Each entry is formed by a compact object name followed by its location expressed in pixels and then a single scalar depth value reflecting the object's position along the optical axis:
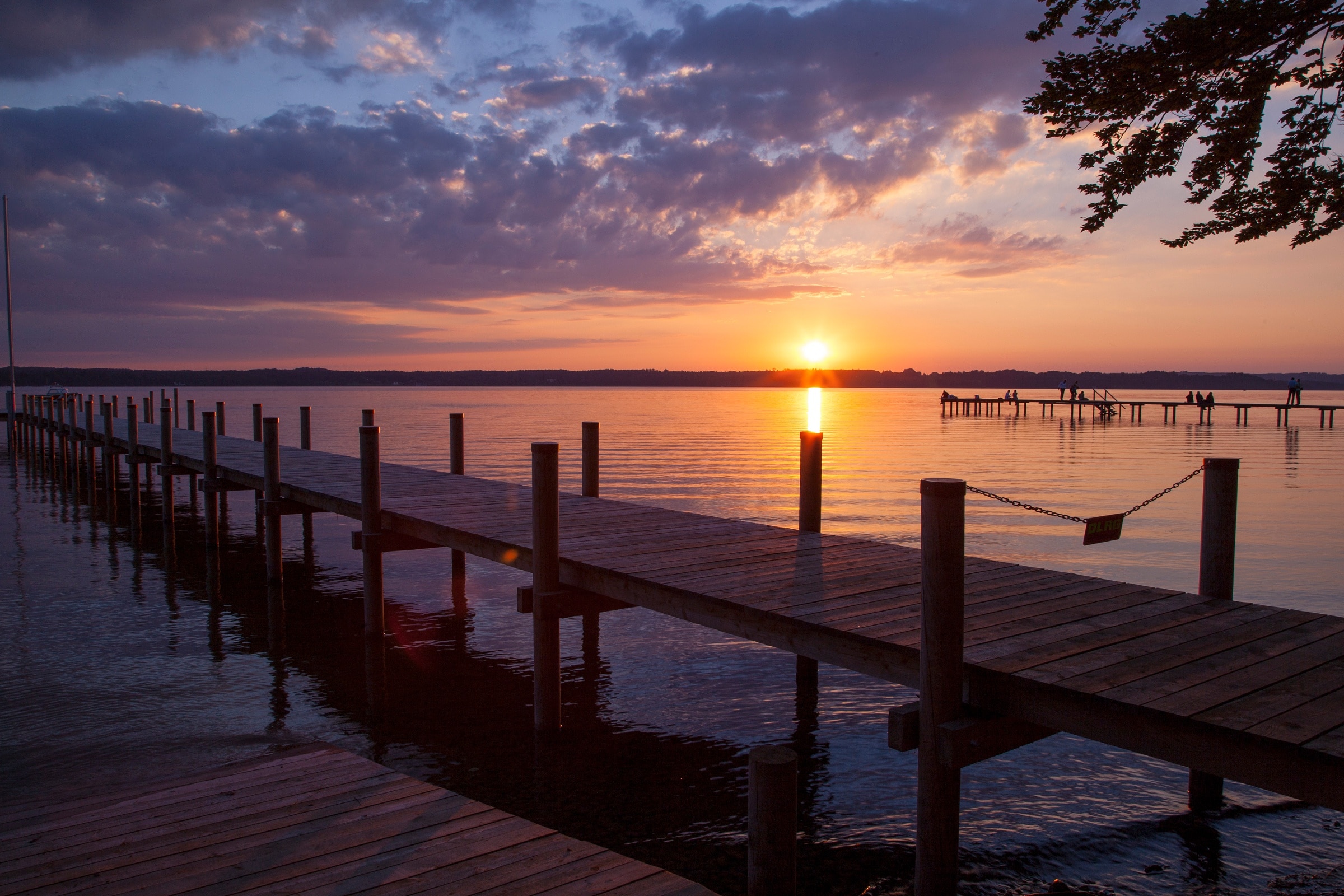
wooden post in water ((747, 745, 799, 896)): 3.32
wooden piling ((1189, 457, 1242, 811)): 6.03
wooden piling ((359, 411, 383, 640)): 10.09
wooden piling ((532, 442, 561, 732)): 7.34
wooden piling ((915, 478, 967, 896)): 4.33
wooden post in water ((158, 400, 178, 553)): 17.41
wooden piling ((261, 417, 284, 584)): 12.49
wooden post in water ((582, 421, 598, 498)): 11.59
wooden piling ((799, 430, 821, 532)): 8.79
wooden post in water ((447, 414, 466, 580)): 14.54
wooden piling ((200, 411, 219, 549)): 15.12
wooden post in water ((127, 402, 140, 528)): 19.28
